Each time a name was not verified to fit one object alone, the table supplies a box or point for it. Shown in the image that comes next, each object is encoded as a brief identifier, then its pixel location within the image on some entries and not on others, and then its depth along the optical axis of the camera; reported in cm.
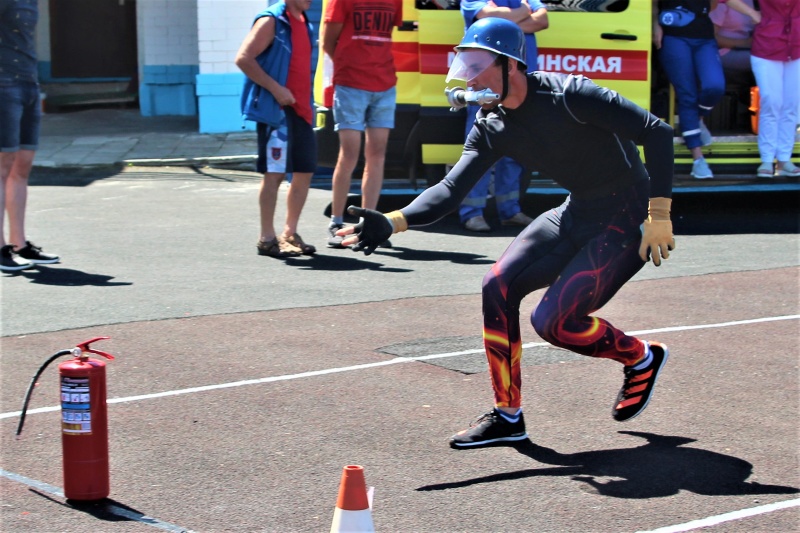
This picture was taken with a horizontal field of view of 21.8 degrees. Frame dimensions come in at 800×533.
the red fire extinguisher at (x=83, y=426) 735
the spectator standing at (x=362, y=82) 1597
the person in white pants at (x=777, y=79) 1842
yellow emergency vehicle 1725
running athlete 843
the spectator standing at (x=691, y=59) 1820
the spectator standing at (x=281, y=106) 1528
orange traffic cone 625
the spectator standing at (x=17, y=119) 1431
